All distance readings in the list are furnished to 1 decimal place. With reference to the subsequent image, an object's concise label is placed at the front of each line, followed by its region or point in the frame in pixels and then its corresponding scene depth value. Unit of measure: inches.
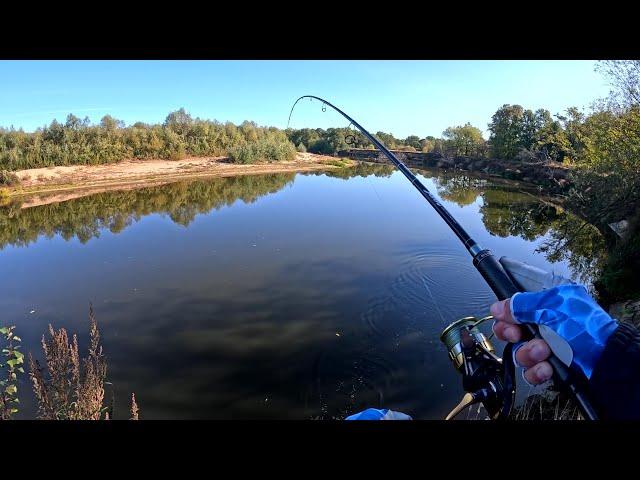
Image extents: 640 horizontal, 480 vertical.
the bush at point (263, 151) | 1717.5
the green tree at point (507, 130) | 1460.4
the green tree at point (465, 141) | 1800.0
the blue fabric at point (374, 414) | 52.0
